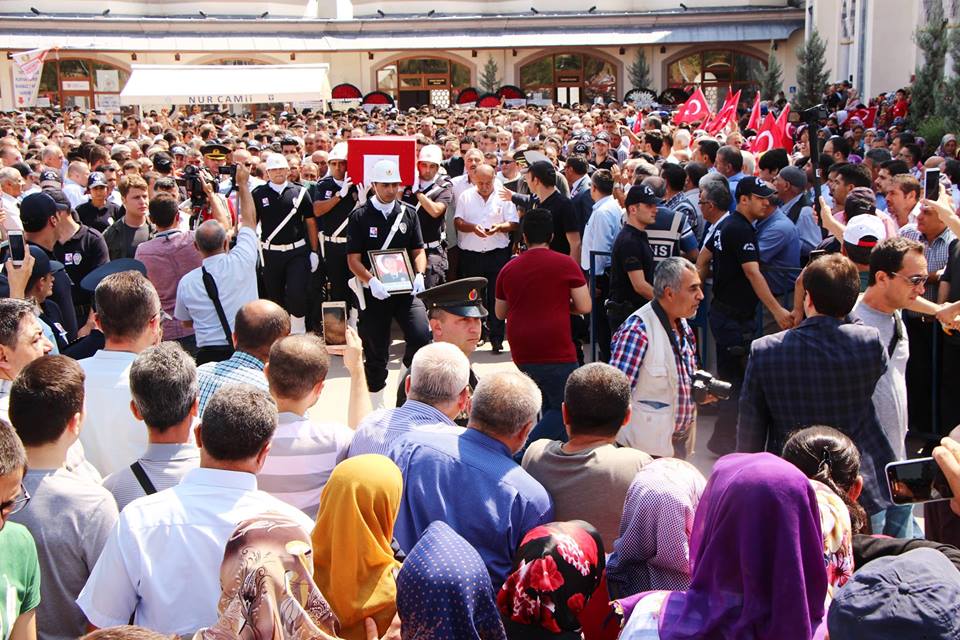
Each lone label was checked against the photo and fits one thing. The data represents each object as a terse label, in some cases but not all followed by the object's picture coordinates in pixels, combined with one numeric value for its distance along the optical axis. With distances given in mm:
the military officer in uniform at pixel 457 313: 5355
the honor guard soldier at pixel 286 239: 8312
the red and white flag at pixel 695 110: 15617
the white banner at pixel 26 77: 17781
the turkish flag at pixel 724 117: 14078
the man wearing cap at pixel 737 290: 6352
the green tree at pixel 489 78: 41031
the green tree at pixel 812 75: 27859
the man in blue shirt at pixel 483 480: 3221
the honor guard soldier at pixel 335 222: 8648
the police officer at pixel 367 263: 6938
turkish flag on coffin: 7238
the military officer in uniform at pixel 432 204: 8672
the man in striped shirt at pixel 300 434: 3574
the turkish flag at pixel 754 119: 13582
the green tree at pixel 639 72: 40531
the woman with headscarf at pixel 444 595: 2451
